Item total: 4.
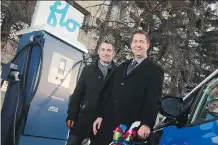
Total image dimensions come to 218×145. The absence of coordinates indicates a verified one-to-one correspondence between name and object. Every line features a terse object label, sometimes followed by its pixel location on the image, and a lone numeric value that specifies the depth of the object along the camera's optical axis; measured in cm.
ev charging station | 350
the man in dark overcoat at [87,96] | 255
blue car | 135
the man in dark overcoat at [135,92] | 200
